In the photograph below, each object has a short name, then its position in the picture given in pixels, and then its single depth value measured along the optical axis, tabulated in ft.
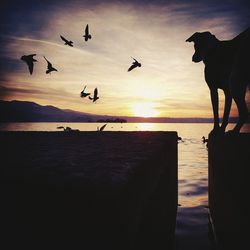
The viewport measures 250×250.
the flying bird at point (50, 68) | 42.47
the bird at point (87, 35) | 44.14
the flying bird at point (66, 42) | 44.50
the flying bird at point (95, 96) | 45.55
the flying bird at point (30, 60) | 36.76
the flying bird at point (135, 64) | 44.98
